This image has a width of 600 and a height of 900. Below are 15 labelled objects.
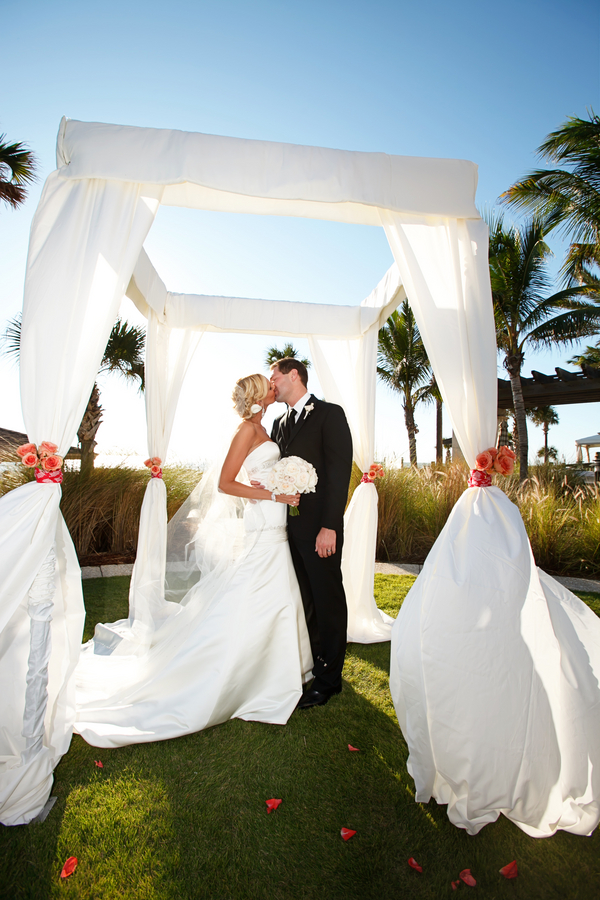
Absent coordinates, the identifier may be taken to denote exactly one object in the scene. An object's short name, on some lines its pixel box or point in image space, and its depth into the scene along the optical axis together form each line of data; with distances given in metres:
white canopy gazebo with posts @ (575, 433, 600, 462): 25.45
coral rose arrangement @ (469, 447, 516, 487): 2.48
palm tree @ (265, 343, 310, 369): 23.94
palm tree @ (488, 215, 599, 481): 12.71
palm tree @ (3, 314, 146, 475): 10.12
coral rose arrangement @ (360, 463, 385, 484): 4.55
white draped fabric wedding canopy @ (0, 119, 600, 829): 2.04
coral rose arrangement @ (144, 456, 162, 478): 4.62
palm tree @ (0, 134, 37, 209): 8.66
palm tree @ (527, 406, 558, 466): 40.80
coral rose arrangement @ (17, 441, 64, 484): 2.20
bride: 2.62
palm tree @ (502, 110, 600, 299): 8.97
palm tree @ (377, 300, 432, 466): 20.28
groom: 3.01
